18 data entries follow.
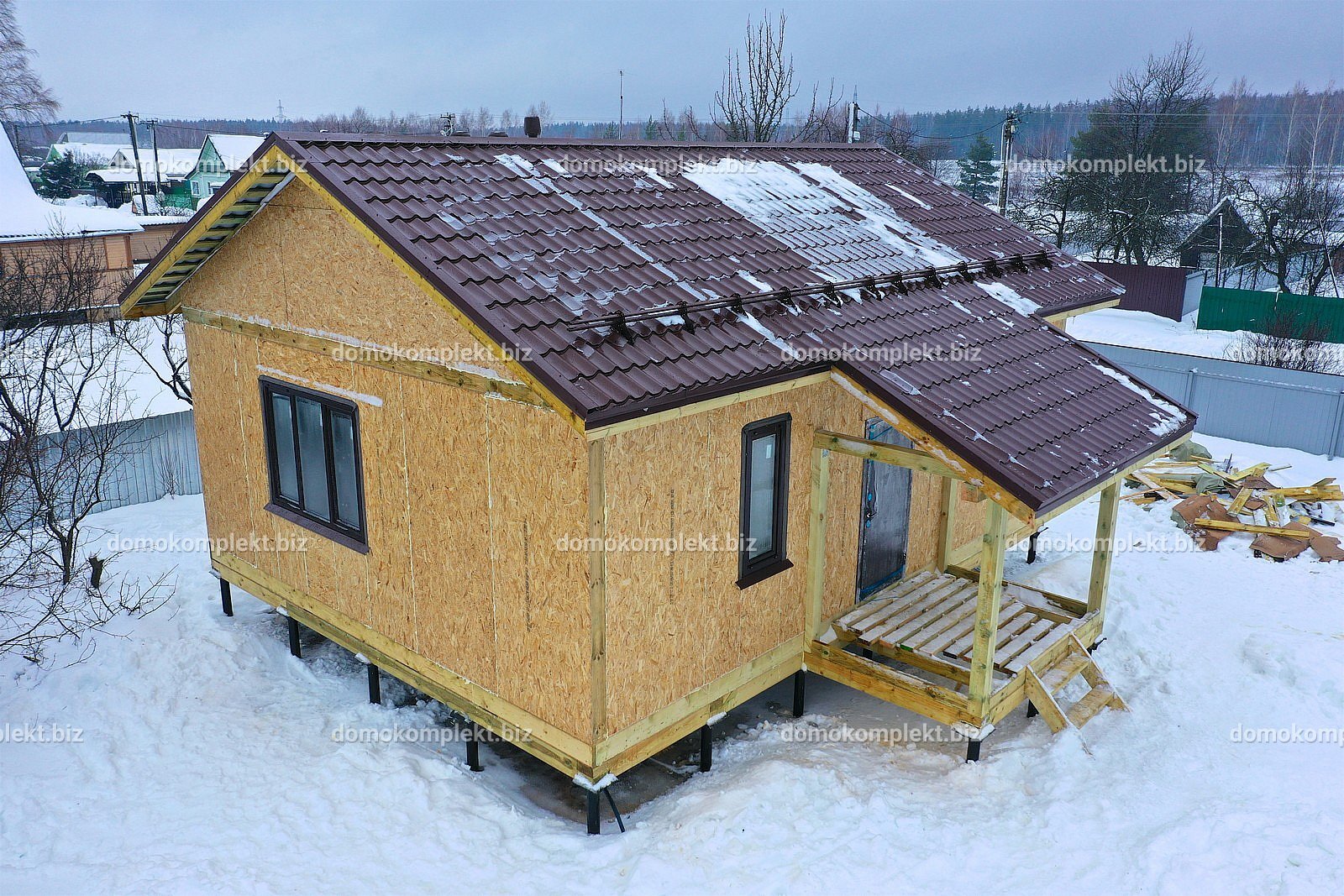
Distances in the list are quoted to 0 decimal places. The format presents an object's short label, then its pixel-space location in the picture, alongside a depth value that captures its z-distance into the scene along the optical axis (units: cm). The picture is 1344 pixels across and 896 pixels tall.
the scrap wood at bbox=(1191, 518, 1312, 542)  1236
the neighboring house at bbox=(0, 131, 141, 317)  2898
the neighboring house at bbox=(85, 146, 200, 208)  6450
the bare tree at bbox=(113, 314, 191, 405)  2441
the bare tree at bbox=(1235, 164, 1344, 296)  3100
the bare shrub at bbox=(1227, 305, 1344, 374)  2034
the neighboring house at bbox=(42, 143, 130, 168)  6775
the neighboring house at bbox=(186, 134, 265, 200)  6769
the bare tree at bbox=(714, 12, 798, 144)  2497
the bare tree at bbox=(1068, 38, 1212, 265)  3447
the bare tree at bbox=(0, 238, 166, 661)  937
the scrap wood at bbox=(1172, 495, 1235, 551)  1274
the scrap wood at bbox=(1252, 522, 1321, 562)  1207
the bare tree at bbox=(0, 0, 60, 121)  4788
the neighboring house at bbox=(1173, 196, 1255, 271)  3409
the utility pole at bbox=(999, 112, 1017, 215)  2873
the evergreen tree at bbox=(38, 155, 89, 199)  6144
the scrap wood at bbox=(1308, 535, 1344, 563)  1194
